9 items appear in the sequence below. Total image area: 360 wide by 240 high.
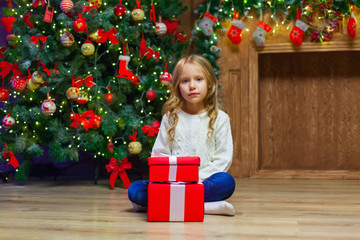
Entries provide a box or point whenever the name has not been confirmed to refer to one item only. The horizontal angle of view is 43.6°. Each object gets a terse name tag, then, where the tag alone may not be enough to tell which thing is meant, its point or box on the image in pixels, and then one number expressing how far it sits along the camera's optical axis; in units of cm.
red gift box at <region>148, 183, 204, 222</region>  200
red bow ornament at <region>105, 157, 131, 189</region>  325
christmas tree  318
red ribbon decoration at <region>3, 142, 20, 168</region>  325
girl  229
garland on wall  365
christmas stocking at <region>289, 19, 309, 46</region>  369
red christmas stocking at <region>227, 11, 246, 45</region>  381
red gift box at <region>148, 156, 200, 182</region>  199
